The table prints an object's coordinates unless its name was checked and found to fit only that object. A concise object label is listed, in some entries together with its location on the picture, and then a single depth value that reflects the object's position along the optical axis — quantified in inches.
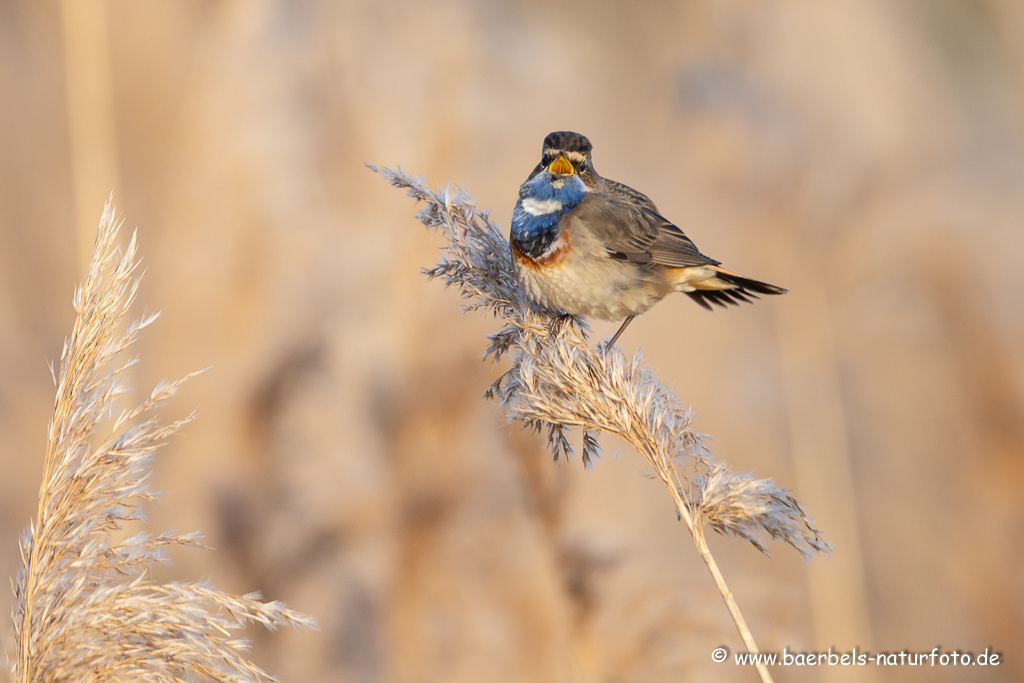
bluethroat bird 347.9
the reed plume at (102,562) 341.7
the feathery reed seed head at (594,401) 342.9
